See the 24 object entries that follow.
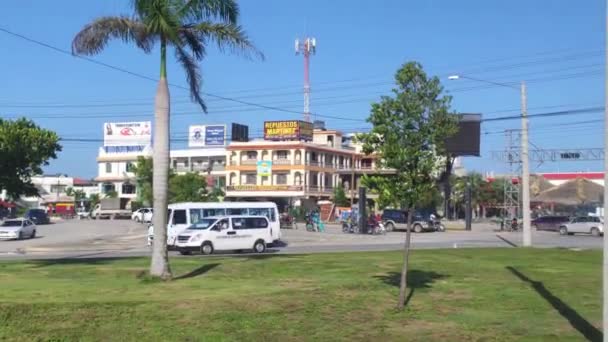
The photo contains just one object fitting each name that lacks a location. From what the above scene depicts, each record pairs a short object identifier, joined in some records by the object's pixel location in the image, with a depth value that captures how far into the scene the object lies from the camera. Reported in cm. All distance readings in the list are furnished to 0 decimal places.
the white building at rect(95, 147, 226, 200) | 11956
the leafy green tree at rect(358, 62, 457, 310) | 1433
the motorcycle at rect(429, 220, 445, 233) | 6527
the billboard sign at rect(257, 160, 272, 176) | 9804
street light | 3847
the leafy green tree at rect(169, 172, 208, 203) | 8388
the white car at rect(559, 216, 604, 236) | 6038
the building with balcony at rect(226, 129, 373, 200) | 10006
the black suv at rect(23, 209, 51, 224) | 8162
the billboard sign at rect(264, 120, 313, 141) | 10031
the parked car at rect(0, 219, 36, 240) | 5034
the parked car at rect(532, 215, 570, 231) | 6881
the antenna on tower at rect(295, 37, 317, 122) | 12325
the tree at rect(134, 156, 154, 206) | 9200
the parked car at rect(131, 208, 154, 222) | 7857
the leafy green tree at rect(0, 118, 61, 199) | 6849
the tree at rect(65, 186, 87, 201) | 13300
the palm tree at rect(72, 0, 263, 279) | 1878
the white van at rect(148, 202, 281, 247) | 3903
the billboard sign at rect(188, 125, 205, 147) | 11988
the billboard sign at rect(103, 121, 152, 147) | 12656
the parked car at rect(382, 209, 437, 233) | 6481
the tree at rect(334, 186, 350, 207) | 9708
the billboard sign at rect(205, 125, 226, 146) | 11775
